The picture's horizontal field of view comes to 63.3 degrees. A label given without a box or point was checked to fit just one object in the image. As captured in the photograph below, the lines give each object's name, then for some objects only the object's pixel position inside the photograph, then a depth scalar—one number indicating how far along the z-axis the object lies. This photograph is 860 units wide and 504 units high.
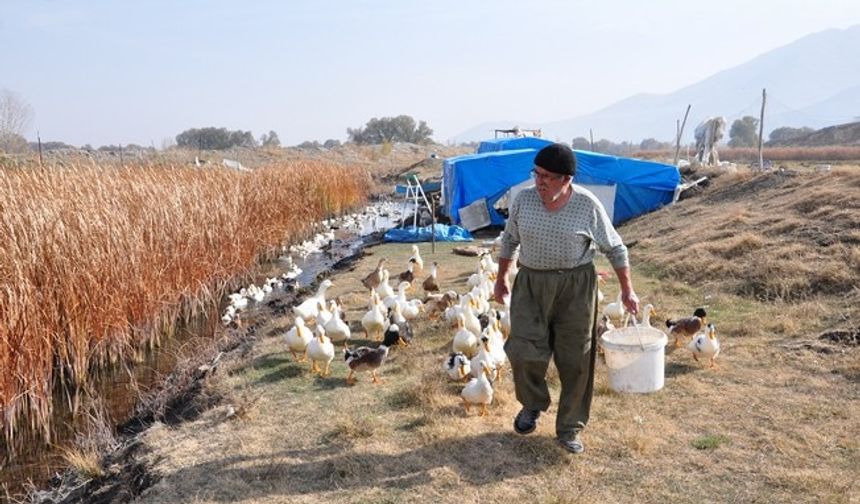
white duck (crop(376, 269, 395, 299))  9.33
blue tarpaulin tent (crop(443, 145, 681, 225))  17.92
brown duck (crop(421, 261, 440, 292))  10.48
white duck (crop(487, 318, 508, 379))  6.44
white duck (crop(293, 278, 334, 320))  8.31
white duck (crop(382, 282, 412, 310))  8.74
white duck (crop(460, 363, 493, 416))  5.51
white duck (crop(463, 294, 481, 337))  7.29
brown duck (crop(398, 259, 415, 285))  11.12
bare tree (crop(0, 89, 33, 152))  33.28
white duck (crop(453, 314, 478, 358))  6.86
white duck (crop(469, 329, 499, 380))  6.06
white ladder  18.26
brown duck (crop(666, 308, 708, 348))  7.11
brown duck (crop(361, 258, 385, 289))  10.67
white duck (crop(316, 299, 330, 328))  7.80
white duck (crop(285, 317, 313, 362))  7.19
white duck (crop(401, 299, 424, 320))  8.74
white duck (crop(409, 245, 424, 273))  12.29
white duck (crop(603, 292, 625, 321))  7.89
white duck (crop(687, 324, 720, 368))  6.58
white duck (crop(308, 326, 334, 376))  6.80
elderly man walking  4.52
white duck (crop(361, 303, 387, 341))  7.98
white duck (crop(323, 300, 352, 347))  7.58
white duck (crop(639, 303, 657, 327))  6.24
